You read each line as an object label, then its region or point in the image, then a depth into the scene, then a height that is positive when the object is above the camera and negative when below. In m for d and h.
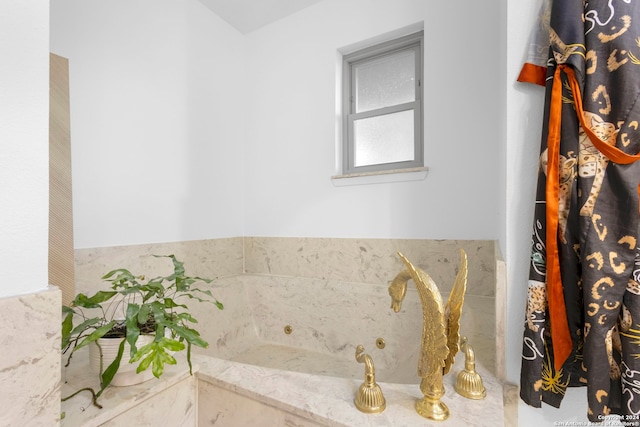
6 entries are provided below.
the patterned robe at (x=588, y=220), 0.65 -0.01
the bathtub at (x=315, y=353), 0.71 -0.52
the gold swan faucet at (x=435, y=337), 0.65 -0.29
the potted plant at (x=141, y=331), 0.66 -0.30
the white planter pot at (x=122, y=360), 0.73 -0.38
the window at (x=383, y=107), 1.74 +0.68
